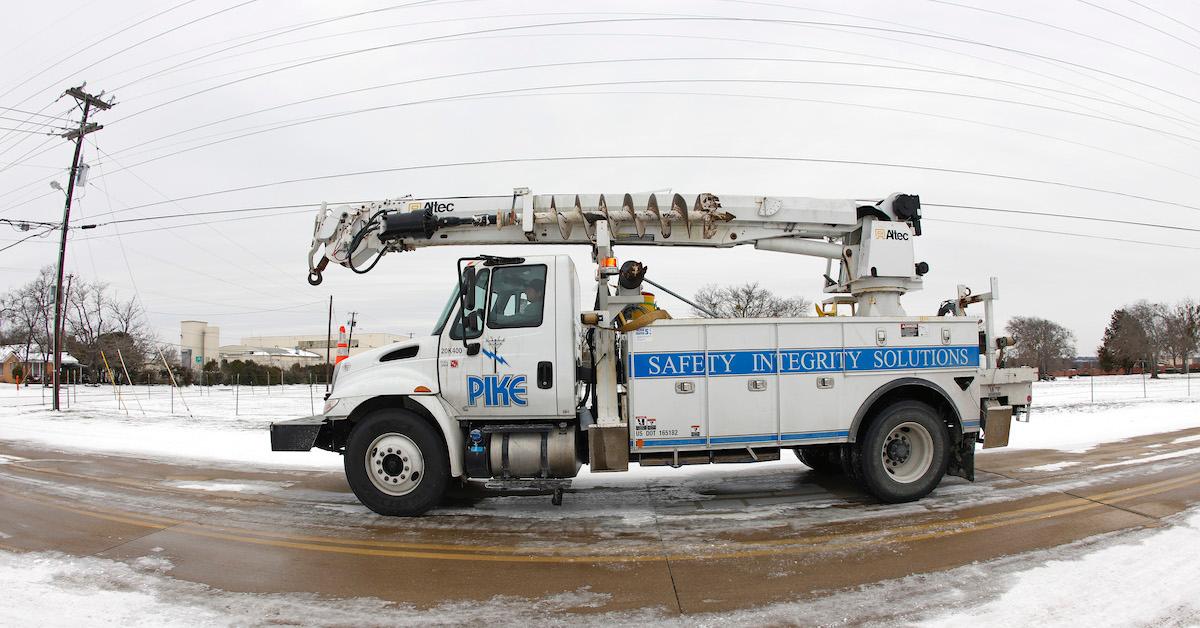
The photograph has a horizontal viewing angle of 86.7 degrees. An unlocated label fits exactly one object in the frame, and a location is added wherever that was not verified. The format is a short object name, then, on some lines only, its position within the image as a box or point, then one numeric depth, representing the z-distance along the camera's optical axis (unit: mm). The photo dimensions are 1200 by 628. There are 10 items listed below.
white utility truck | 6336
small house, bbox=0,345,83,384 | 55250
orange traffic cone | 7046
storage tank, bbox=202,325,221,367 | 91875
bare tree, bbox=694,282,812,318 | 41156
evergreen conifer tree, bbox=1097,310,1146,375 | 59728
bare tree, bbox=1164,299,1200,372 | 54688
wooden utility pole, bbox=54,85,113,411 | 20266
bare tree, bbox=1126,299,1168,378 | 58219
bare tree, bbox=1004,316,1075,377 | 67125
